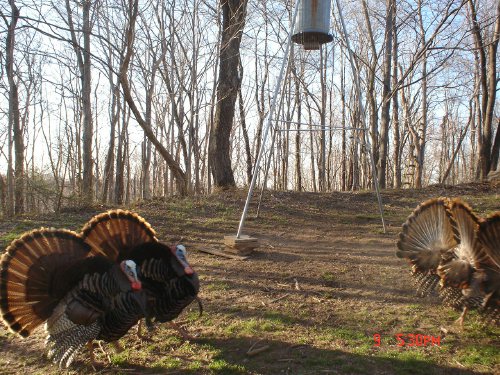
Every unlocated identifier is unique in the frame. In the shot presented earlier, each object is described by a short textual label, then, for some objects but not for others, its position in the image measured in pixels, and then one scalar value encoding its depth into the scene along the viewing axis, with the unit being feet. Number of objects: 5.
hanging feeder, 19.66
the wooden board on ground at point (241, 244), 19.69
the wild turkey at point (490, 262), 11.21
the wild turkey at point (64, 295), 10.49
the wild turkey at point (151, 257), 11.50
